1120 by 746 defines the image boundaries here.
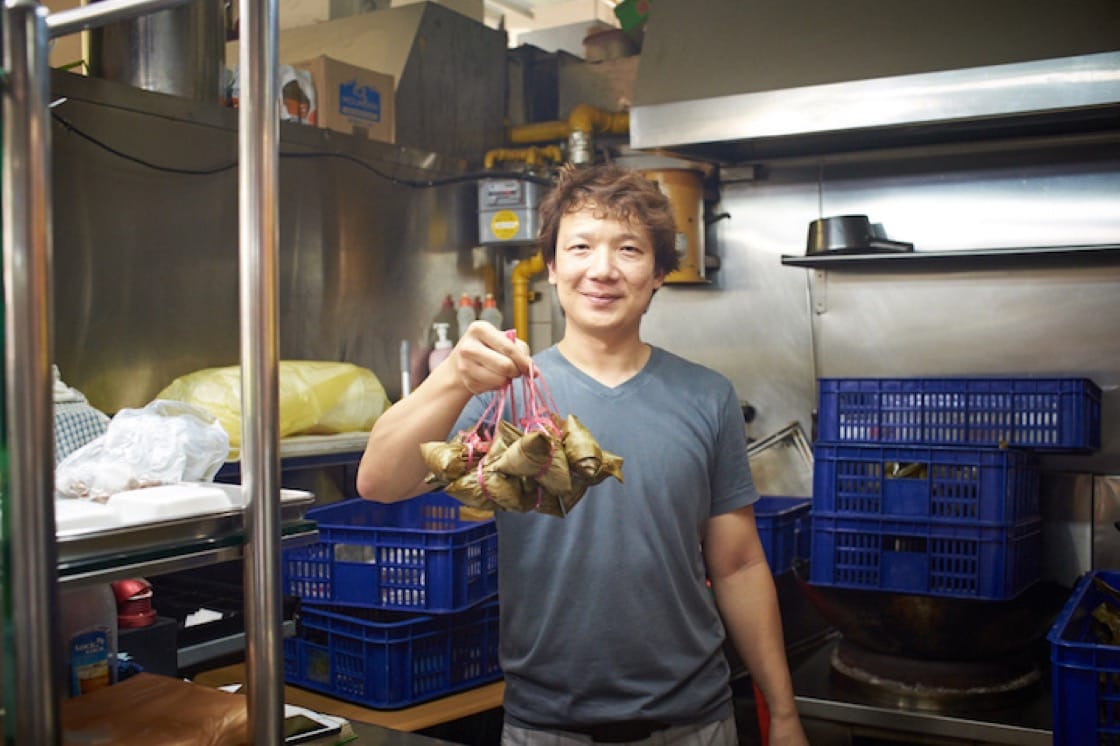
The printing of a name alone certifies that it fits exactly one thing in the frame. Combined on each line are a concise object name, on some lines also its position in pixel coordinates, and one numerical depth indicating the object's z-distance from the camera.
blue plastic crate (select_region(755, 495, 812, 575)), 3.07
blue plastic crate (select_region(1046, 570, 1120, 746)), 1.86
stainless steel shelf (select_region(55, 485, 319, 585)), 0.93
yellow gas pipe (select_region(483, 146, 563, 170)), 4.03
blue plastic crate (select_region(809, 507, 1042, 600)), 2.68
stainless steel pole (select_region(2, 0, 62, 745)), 0.73
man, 1.75
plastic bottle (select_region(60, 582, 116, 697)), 1.37
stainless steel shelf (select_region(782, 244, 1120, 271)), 3.21
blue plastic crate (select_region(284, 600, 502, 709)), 2.53
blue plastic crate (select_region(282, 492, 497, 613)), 2.52
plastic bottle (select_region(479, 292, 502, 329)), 4.00
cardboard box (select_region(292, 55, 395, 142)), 3.43
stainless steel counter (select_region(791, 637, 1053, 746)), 2.57
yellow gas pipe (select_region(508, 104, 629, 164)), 3.91
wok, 2.75
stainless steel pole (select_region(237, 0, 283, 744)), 0.96
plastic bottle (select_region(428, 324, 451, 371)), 3.77
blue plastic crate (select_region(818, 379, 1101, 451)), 2.82
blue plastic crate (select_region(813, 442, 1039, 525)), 2.71
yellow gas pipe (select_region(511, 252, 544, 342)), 4.12
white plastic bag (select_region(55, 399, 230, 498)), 1.20
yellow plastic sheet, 2.70
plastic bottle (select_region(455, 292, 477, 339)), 3.94
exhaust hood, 2.75
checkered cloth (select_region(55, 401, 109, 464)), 2.04
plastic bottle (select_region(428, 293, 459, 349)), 3.90
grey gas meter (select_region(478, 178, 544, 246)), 3.88
